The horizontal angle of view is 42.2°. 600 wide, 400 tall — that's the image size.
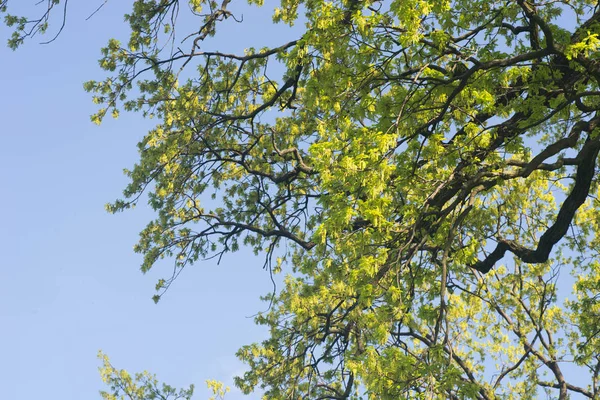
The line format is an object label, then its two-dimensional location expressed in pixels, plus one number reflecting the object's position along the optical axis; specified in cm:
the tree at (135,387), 2356
